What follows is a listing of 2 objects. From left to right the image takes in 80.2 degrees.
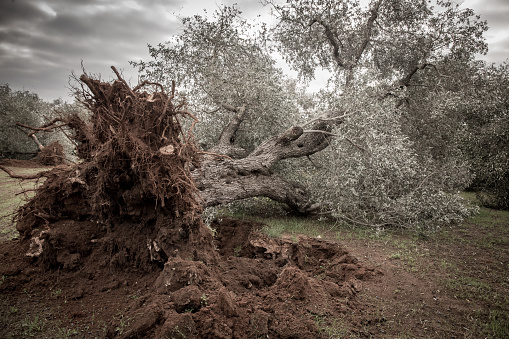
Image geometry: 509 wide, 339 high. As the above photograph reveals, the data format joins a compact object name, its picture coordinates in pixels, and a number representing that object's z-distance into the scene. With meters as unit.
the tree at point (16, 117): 17.50
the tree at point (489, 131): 7.38
